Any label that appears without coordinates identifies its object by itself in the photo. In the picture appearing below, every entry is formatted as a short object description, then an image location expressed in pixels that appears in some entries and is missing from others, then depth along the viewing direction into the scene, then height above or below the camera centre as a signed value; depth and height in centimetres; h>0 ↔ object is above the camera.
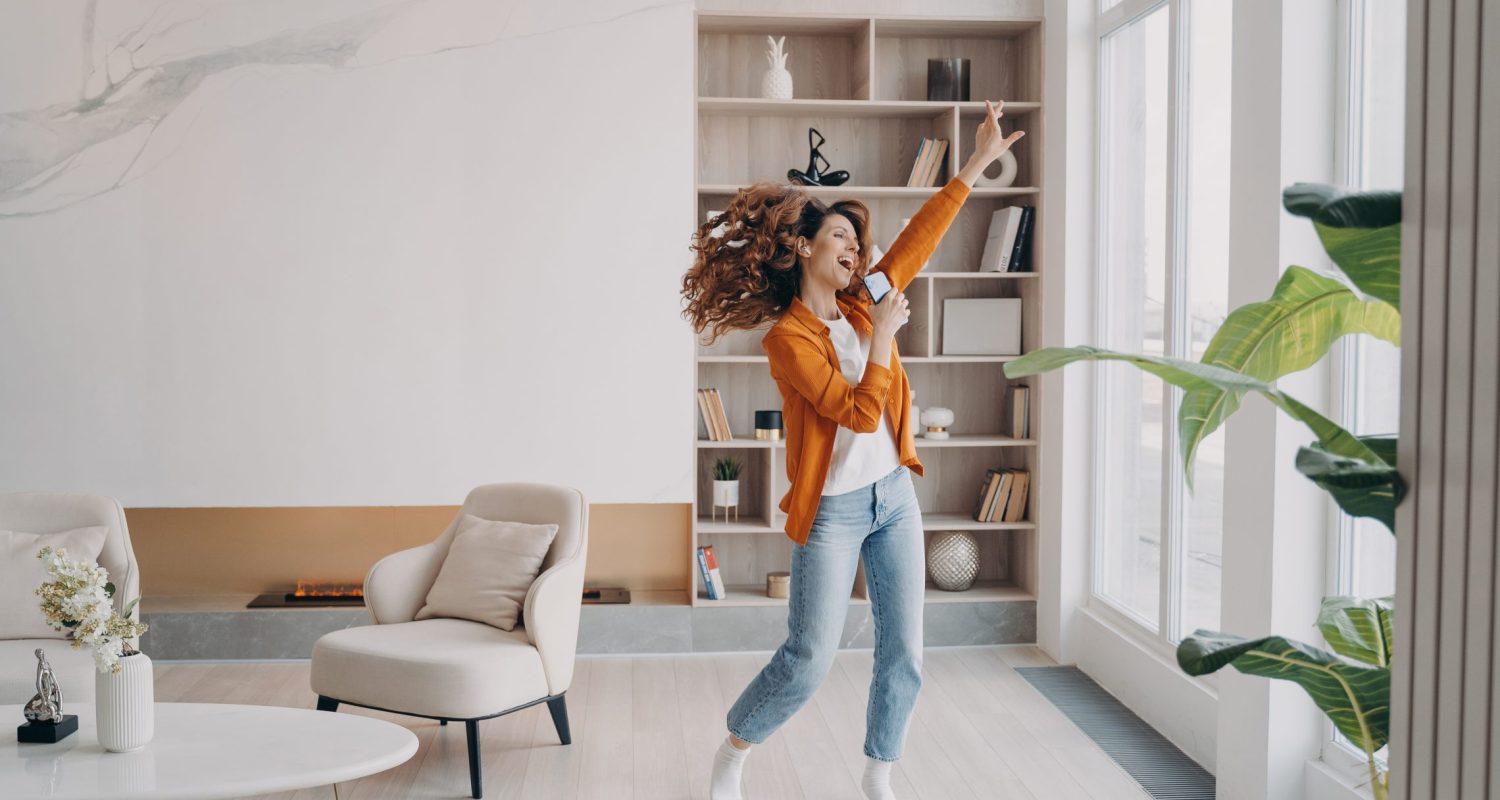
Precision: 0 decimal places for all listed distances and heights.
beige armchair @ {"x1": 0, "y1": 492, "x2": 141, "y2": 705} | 348 -57
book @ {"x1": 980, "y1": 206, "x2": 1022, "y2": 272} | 461 +37
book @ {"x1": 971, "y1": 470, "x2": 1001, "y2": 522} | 472 -64
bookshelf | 462 +56
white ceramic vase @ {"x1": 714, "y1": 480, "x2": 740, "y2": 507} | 460 -64
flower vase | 234 -75
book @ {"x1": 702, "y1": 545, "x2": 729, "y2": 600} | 458 -96
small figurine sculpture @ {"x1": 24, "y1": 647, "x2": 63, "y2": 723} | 244 -77
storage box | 473 +1
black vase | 461 +100
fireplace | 450 -103
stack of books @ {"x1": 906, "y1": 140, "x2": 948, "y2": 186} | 461 +68
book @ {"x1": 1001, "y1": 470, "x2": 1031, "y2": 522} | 473 -68
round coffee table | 217 -84
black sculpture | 454 +61
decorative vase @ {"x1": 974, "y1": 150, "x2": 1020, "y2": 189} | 464 +64
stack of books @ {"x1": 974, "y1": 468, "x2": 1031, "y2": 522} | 472 -67
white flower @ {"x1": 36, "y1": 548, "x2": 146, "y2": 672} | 233 -55
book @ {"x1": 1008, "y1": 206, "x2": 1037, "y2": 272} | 462 +37
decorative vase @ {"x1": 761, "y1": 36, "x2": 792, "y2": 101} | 449 +98
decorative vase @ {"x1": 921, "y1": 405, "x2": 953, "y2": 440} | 470 -36
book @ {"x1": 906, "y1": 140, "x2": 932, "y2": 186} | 461 +67
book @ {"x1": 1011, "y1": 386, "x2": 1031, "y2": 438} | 471 -33
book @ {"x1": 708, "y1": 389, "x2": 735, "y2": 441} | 454 -31
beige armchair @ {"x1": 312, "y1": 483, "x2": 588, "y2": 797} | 307 -86
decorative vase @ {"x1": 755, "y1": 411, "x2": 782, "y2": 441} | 459 -37
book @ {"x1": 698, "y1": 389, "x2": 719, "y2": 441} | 455 -33
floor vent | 320 -124
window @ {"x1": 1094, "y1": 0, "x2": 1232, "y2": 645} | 344 +17
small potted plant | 460 -60
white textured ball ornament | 471 -93
